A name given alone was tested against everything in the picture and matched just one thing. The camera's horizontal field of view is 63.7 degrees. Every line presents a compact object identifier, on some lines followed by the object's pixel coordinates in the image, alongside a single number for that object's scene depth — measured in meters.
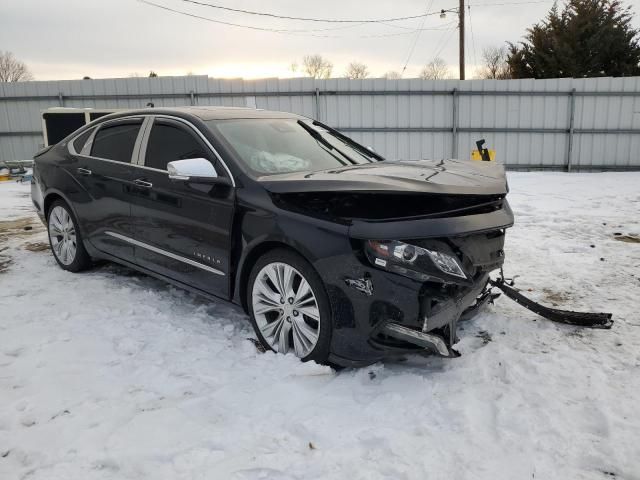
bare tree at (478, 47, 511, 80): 47.16
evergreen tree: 21.70
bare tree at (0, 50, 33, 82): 53.66
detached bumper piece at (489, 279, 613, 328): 3.44
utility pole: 19.80
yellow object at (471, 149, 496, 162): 12.53
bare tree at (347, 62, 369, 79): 47.60
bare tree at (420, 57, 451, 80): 45.96
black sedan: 2.61
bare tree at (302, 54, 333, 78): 48.58
